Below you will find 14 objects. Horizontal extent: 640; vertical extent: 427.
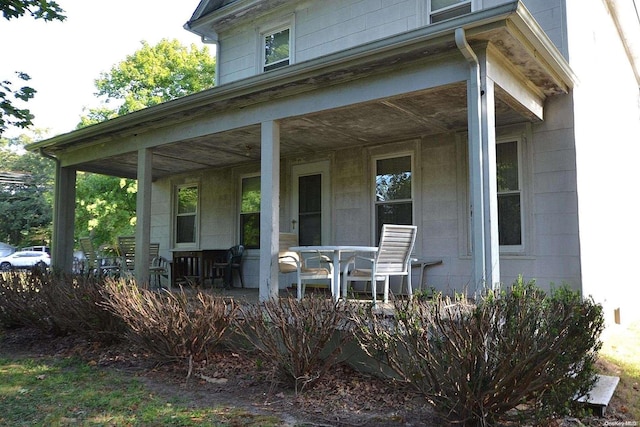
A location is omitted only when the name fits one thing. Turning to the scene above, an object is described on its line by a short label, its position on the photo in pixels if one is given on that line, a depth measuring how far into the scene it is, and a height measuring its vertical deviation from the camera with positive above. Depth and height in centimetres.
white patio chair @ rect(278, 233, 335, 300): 585 -28
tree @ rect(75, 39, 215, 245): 1869 +696
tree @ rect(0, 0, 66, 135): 685 +219
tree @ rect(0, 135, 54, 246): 3497 +299
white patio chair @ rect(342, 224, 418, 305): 551 -18
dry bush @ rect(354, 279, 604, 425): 291 -68
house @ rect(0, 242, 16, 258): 3089 -45
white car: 2616 -86
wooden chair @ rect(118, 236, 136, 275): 841 -13
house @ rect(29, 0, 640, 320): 473 +146
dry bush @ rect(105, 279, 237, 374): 470 -75
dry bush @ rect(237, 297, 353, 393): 396 -74
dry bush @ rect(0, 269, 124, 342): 562 -74
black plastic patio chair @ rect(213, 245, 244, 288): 902 -40
